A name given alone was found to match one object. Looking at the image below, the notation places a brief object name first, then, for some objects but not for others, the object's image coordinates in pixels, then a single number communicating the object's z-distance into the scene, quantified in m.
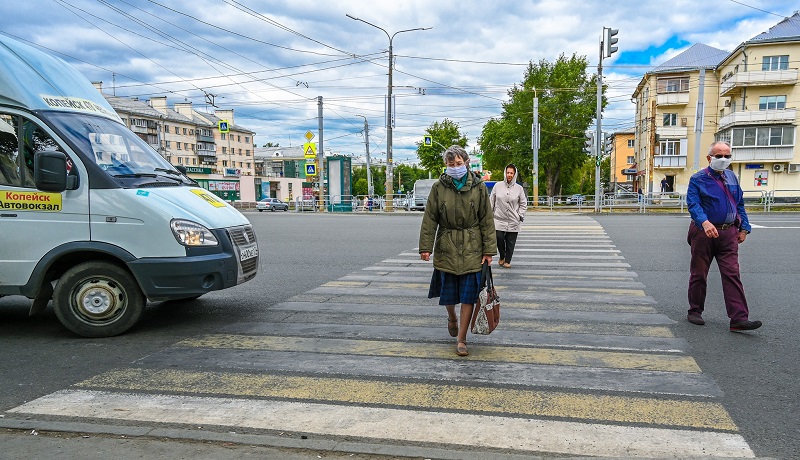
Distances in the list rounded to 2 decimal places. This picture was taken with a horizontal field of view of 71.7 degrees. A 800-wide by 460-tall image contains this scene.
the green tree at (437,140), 71.75
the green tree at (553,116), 55.97
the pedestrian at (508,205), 9.90
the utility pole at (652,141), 52.88
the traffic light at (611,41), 27.84
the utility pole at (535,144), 37.25
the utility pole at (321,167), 37.03
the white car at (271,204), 48.67
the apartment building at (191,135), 76.50
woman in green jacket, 4.74
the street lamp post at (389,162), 34.25
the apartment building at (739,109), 46.53
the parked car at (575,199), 32.28
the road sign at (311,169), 36.02
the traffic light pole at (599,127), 32.63
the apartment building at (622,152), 96.88
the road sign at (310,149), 35.22
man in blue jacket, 5.57
